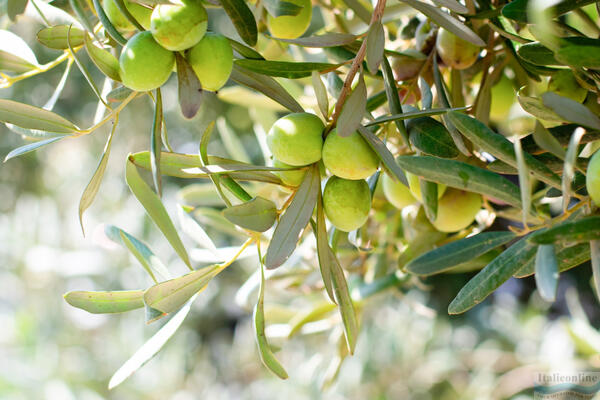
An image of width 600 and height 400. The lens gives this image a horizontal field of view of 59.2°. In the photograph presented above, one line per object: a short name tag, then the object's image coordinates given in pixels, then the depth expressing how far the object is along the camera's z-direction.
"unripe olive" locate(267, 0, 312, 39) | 0.58
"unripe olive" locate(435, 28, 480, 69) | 0.56
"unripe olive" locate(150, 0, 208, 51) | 0.38
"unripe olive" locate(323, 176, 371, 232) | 0.45
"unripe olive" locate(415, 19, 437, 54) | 0.61
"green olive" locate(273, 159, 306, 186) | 0.47
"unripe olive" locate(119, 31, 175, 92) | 0.40
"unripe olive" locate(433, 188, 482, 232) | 0.55
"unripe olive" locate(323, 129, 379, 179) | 0.42
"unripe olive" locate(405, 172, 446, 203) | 0.52
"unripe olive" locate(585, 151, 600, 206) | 0.36
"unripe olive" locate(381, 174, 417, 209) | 0.59
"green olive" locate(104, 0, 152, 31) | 0.46
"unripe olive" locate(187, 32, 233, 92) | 0.41
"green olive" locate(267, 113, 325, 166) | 0.43
